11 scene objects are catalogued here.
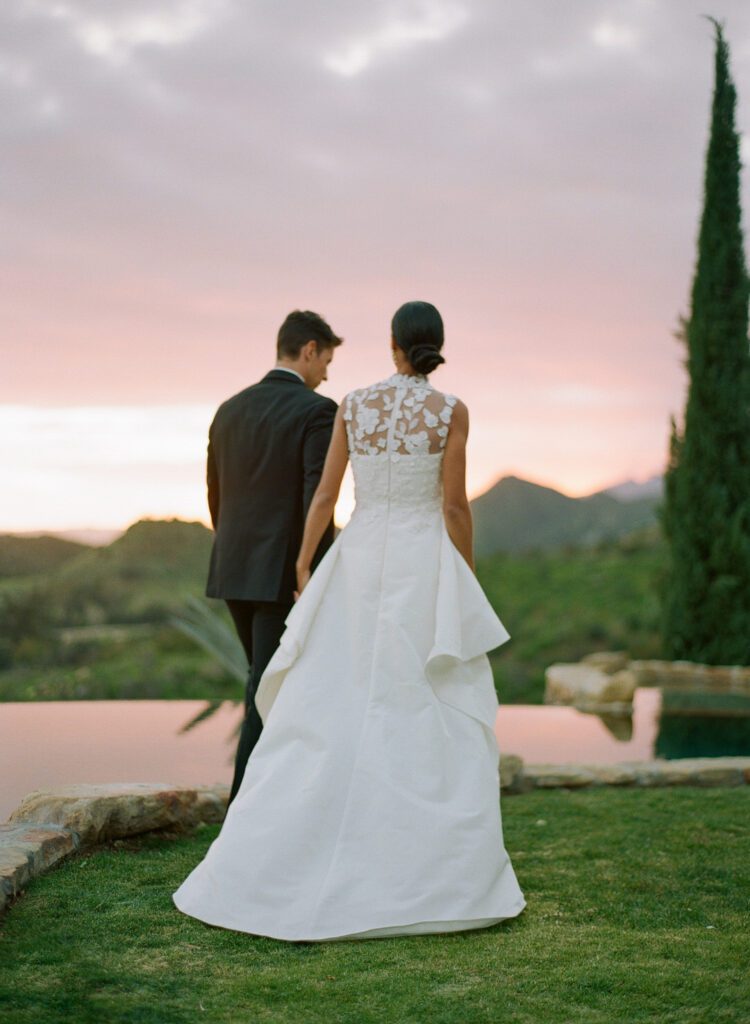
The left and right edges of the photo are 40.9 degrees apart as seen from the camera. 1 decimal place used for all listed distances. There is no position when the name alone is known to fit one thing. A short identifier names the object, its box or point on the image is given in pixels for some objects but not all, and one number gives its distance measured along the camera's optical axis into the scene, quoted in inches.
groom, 135.5
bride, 105.4
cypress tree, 416.2
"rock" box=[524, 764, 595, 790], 192.7
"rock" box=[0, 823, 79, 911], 110.9
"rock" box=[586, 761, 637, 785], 198.1
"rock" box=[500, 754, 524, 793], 187.2
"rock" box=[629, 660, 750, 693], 367.9
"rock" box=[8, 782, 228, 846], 134.8
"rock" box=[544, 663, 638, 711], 297.6
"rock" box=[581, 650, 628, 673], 351.3
